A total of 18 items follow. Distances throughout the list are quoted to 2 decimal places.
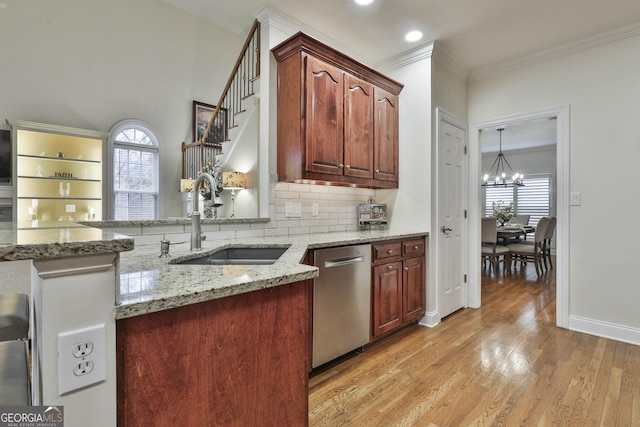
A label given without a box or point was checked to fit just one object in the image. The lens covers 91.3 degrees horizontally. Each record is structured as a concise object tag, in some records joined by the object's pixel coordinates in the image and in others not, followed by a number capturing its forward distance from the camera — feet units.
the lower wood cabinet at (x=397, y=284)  8.37
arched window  15.44
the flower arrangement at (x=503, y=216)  20.98
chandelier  26.48
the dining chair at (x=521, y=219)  25.32
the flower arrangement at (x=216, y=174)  6.41
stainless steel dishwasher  6.95
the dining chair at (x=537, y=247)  17.25
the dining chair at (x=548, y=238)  18.18
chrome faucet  5.50
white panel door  10.50
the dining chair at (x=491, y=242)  17.08
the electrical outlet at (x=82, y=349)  2.11
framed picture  17.71
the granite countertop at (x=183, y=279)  2.50
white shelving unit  12.43
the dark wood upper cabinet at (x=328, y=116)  7.94
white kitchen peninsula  1.98
